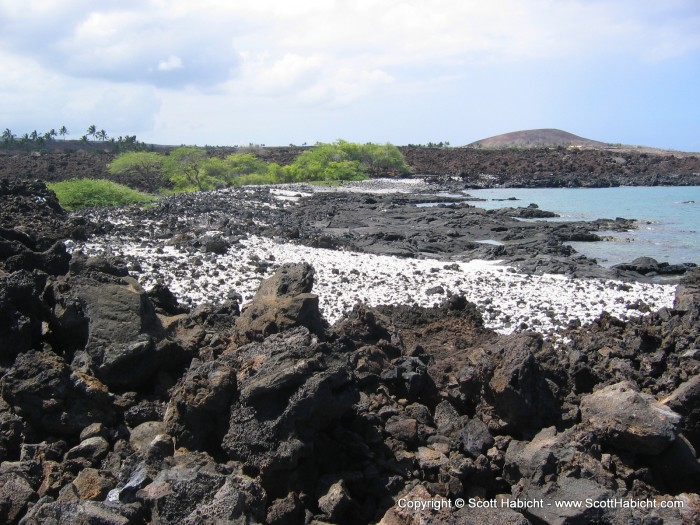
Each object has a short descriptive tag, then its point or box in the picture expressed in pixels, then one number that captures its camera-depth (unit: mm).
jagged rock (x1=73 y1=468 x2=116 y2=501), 4574
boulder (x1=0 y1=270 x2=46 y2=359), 6465
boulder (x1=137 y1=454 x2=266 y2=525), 4035
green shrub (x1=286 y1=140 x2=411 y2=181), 51125
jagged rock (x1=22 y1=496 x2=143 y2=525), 4039
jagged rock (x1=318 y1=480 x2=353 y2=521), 4520
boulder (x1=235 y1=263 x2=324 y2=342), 7188
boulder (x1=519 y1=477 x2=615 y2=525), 4473
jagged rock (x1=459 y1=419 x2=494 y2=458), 5562
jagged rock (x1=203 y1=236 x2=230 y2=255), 15680
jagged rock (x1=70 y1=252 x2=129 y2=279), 7691
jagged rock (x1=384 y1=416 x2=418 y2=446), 5641
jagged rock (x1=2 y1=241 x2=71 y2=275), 8500
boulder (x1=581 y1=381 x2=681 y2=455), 5359
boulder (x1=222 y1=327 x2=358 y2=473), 4758
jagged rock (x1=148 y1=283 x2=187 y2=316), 8852
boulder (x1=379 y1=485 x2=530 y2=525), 4254
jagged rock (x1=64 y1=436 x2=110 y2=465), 5156
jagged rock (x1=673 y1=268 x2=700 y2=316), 9328
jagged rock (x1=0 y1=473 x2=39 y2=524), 4461
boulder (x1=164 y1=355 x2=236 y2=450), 5152
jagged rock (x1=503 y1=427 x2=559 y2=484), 4980
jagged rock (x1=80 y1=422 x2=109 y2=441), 5406
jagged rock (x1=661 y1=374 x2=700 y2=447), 6020
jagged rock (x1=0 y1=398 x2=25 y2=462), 5273
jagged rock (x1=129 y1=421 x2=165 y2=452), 5461
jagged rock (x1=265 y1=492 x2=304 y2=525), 4430
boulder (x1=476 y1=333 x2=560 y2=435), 5848
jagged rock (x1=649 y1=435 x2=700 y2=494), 5398
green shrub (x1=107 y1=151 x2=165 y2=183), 50500
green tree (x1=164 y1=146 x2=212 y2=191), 46500
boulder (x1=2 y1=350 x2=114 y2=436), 5492
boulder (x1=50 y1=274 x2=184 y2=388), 6270
